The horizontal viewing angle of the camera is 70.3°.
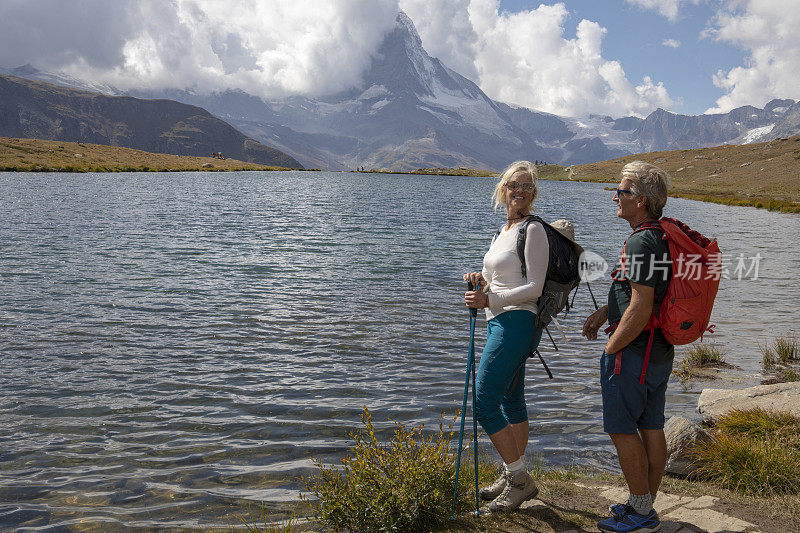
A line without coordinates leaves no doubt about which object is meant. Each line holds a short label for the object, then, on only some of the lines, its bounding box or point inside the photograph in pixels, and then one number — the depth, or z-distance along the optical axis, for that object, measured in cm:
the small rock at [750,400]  838
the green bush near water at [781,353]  1277
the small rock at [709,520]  568
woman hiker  570
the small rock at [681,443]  734
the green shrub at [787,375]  1134
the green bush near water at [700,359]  1266
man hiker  506
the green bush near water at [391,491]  572
